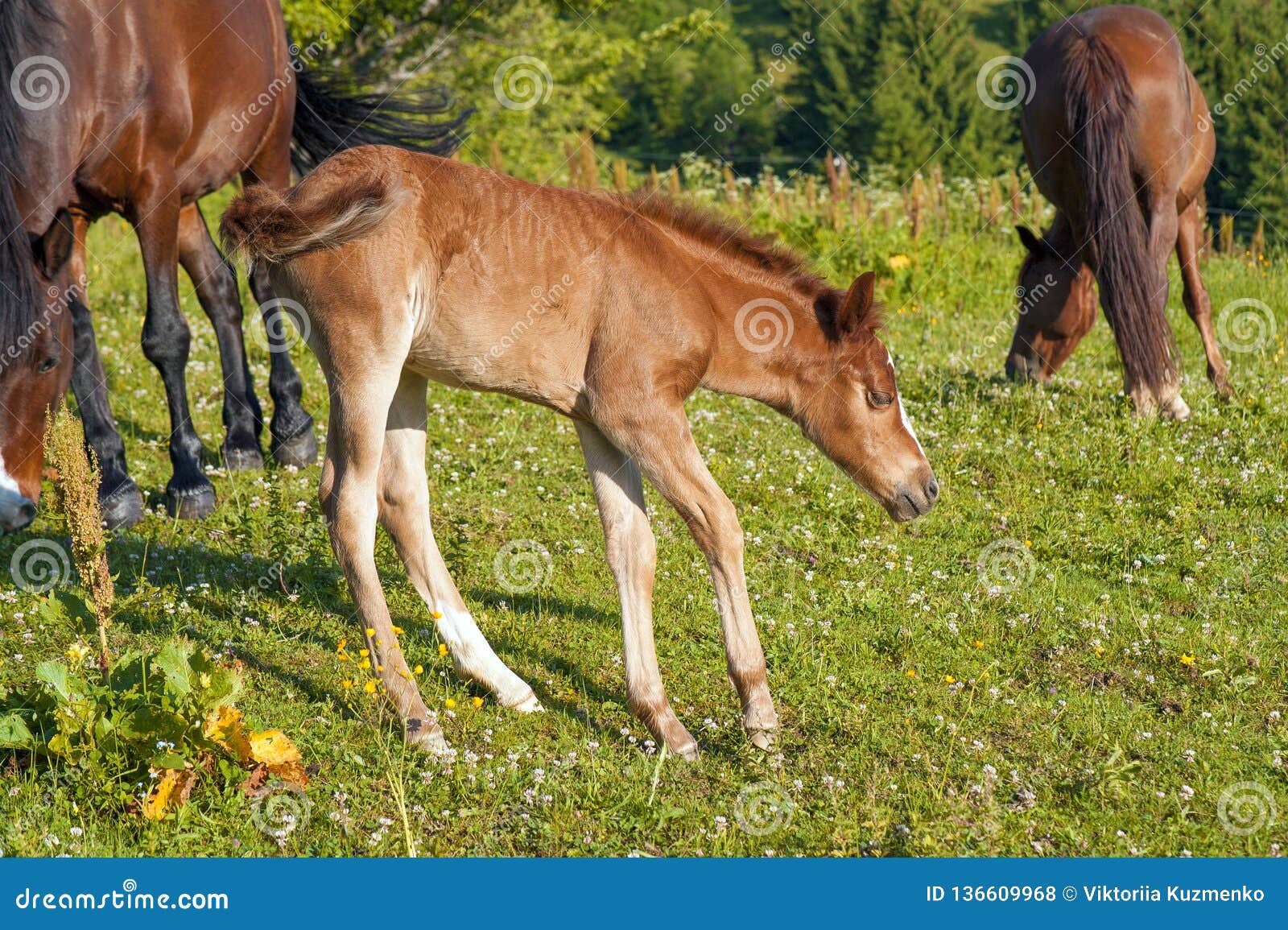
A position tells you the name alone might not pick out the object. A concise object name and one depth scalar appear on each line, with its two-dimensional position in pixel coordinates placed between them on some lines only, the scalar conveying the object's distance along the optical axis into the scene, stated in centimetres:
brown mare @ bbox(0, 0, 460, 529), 615
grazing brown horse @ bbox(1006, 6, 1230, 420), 830
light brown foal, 447
